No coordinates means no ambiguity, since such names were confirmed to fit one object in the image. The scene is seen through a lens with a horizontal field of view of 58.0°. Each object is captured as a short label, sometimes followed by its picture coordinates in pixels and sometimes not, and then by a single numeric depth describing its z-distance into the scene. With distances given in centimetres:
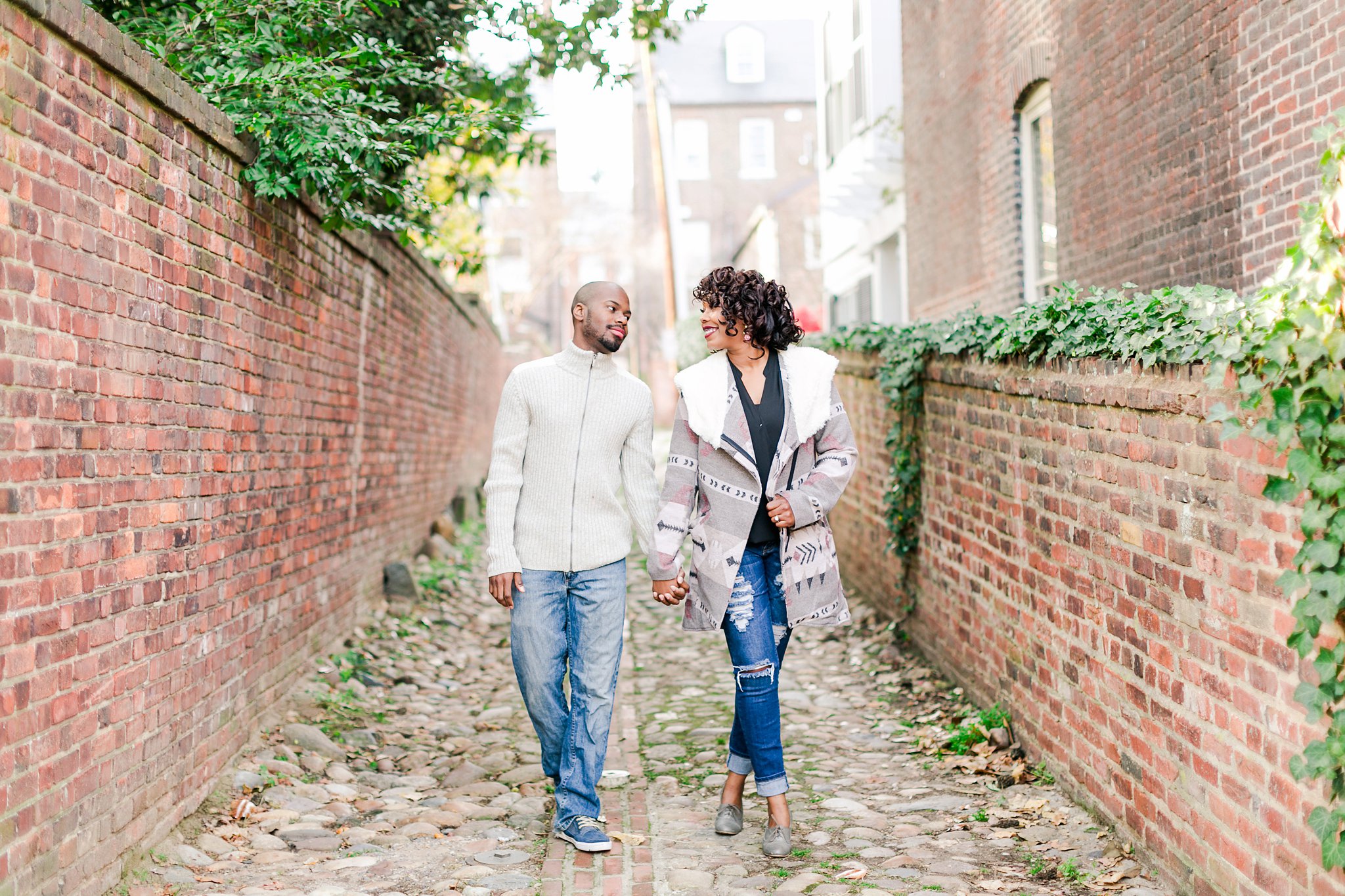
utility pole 2709
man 441
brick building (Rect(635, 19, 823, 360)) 4509
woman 433
